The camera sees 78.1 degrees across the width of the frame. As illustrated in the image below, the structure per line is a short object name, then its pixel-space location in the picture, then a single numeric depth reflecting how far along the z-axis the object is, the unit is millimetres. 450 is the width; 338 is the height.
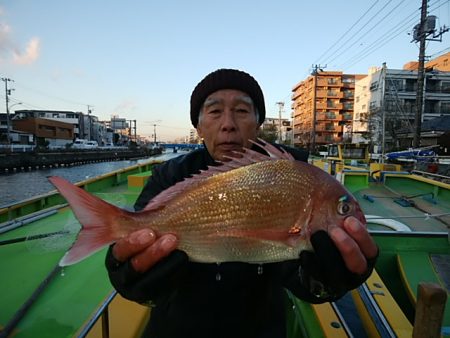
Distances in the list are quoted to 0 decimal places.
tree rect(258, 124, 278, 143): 76188
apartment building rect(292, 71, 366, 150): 76812
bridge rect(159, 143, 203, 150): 83588
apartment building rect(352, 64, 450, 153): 42094
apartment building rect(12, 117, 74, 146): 63344
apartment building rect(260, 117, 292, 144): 82850
